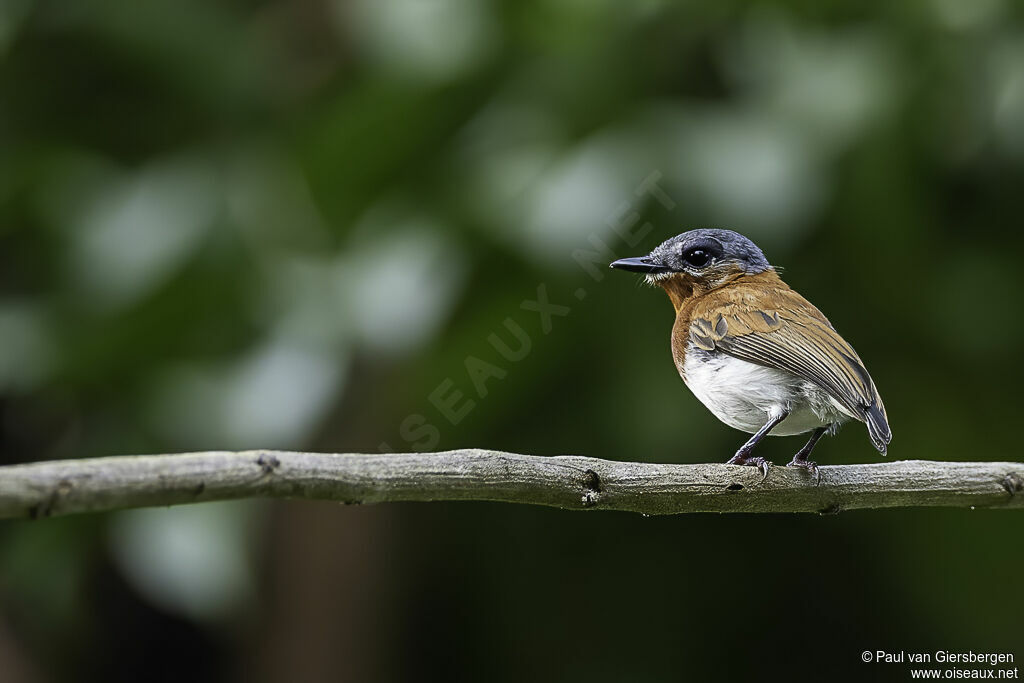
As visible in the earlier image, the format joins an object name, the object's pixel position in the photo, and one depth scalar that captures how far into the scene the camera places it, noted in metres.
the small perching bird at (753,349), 4.81
